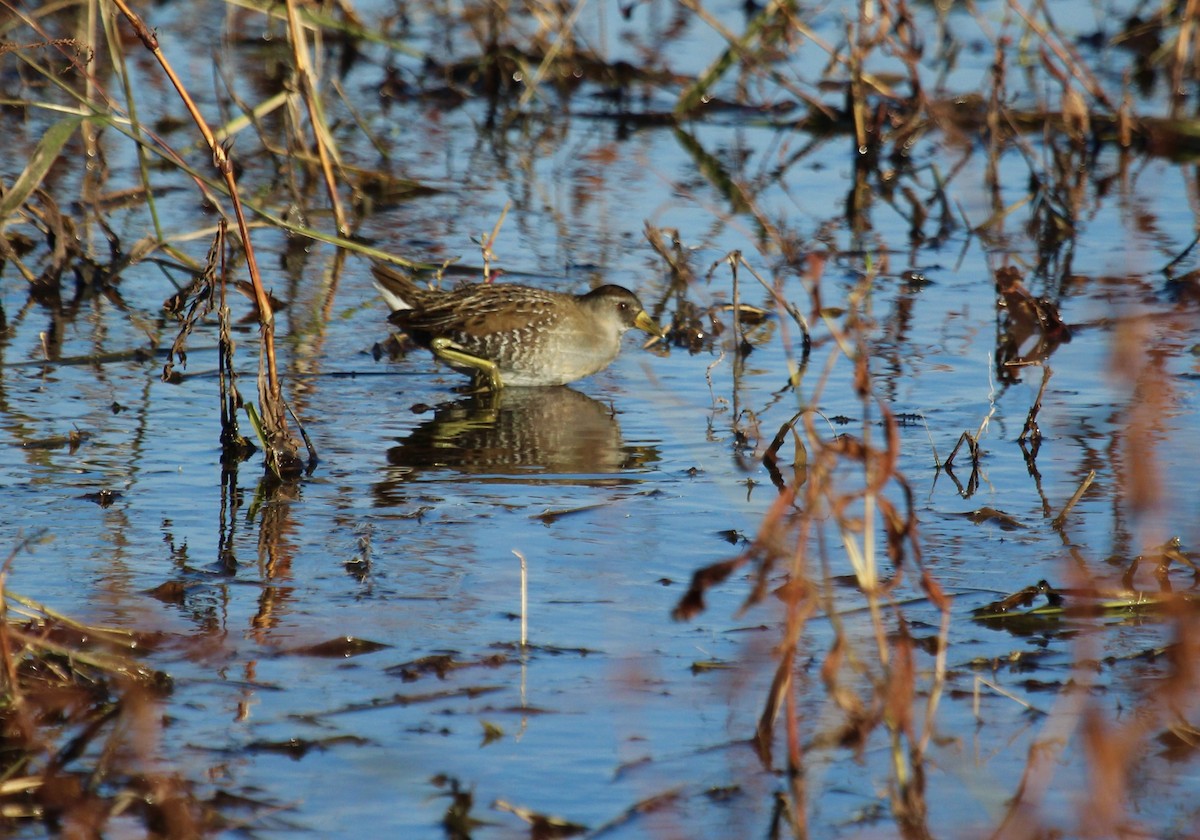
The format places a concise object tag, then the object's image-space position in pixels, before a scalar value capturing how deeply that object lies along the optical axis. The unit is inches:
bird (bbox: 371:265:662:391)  631.2
